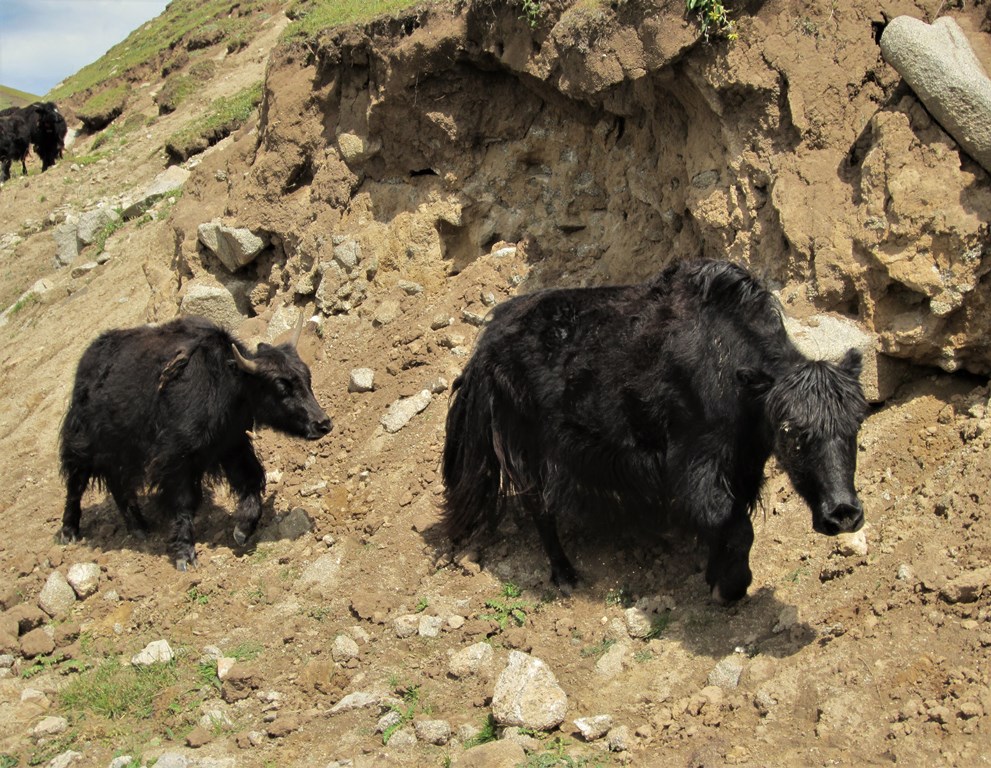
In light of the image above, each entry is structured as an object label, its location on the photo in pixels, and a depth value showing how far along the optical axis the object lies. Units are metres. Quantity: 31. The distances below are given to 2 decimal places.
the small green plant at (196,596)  7.05
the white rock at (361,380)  8.70
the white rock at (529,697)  4.87
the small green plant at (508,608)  6.09
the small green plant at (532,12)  8.21
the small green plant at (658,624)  5.61
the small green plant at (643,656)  5.38
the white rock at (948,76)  5.88
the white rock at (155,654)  6.36
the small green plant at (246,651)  6.23
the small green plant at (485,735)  4.98
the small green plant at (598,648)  5.61
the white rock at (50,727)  5.96
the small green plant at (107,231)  14.98
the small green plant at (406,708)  5.22
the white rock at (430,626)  6.06
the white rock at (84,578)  7.43
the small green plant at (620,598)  6.02
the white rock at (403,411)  8.15
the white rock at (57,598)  7.30
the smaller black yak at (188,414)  7.78
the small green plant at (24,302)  14.54
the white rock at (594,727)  4.76
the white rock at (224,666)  6.01
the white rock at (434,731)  5.05
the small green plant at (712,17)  6.92
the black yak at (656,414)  4.86
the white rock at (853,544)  5.48
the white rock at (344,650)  5.96
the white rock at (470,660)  5.64
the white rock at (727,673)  4.96
